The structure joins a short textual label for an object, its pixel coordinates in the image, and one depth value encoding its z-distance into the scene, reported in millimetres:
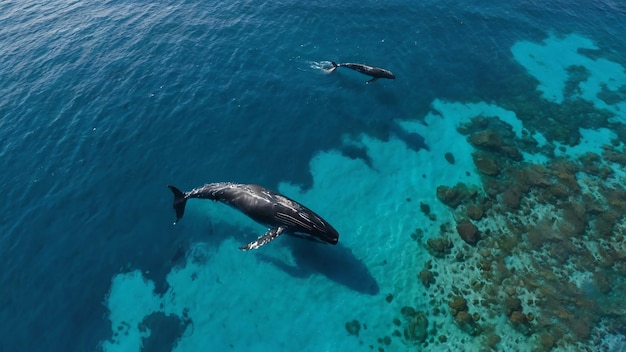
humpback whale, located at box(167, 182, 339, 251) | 28703
